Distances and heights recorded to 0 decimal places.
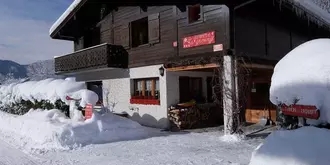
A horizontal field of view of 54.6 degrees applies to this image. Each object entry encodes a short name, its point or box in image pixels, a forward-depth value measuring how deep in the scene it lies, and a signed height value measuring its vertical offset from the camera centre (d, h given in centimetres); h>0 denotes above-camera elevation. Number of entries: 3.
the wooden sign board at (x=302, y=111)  388 -30
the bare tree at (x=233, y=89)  1039 -1
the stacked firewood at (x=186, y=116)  1266 -110
